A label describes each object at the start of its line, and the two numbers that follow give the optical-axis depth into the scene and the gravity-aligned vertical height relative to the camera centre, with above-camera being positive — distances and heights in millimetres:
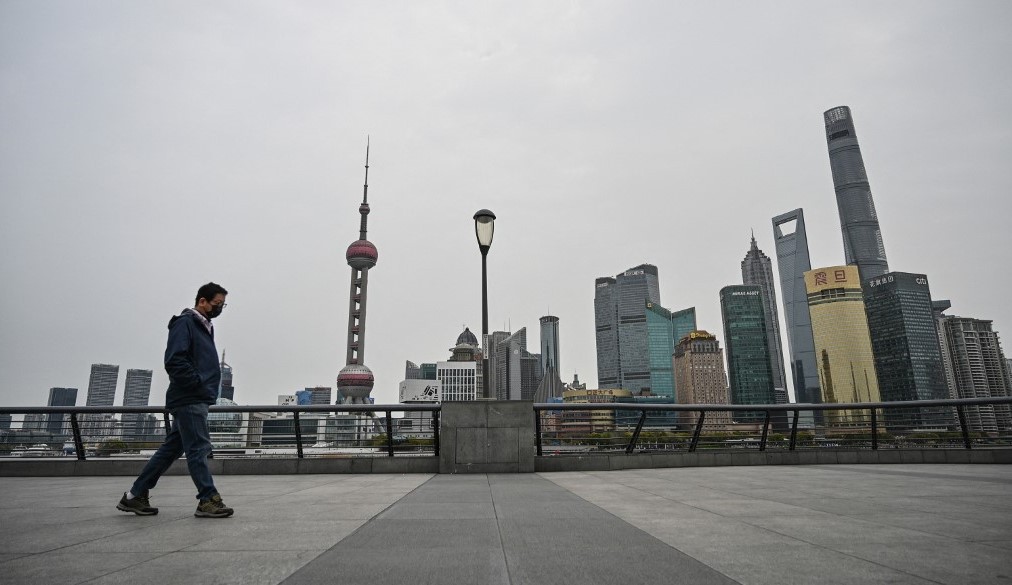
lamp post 8992 +3077
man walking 3869 +60
